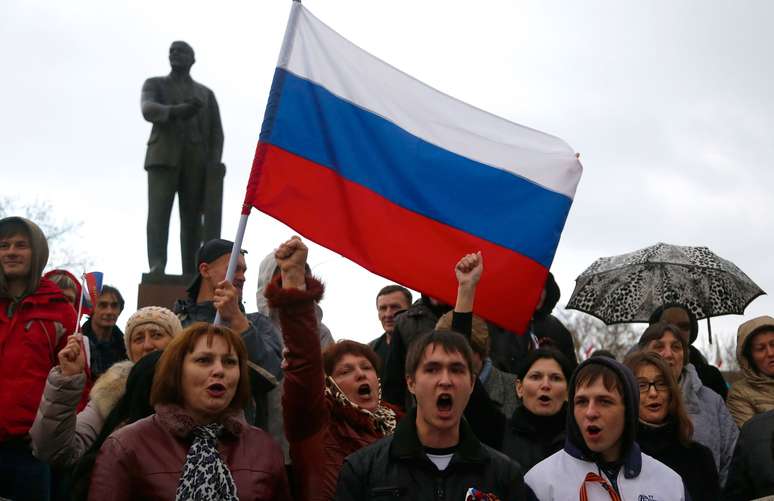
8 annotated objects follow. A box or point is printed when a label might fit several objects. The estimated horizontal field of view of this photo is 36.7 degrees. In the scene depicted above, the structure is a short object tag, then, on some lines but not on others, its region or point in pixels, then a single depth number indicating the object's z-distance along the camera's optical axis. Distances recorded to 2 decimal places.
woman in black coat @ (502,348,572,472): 5.91
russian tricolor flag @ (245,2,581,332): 6.20
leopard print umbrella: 9.05
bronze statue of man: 12.29
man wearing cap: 5.39
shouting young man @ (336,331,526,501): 4.57
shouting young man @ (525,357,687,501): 4.91
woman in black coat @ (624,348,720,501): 5.70
